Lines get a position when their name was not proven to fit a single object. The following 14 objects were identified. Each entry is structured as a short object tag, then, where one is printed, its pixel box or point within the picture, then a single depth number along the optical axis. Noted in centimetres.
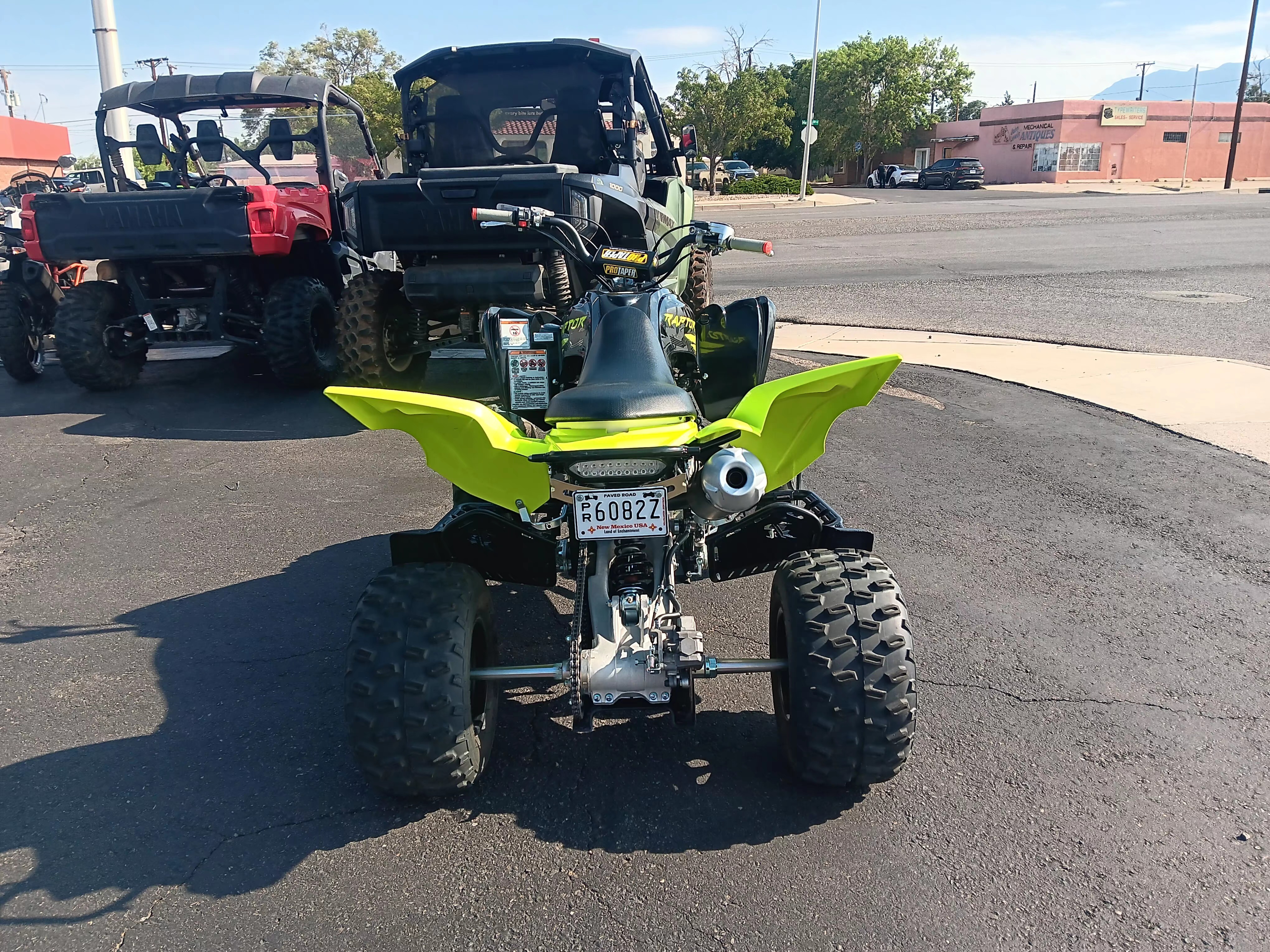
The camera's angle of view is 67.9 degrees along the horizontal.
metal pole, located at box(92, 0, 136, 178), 1426
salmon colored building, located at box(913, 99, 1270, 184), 5656
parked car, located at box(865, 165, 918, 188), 5388
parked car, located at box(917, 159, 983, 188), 4672
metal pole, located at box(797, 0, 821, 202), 3688
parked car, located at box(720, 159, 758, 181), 4056
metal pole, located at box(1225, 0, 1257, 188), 4366
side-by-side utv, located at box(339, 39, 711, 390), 689
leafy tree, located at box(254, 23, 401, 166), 3638
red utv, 768
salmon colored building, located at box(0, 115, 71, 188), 4275
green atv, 273
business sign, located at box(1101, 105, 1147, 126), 5691
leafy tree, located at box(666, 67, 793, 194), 4597
